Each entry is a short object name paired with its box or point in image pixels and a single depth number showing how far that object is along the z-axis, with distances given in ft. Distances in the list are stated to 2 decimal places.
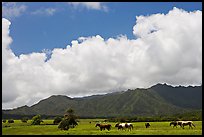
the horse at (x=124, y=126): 204.06
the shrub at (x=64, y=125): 237.82
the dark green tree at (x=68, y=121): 240.71
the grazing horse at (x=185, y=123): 208.55
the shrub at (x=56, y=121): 371.80
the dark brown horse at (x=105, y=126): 200.64
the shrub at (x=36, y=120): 395.79
